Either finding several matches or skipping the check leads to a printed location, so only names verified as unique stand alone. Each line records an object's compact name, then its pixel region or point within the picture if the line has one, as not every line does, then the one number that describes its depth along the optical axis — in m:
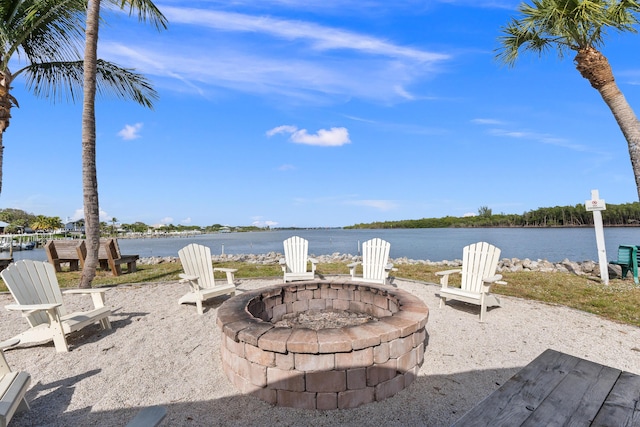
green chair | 6.34
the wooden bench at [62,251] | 8.38
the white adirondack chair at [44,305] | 3.20
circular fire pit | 2.26
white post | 6.33
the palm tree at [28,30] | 6.38
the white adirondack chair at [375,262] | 5.68
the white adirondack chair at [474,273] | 4.38
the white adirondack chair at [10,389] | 1.69
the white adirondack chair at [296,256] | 6.39
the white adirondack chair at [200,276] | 4.55
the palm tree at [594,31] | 5.78
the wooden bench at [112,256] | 7.77
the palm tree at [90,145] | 6.07
